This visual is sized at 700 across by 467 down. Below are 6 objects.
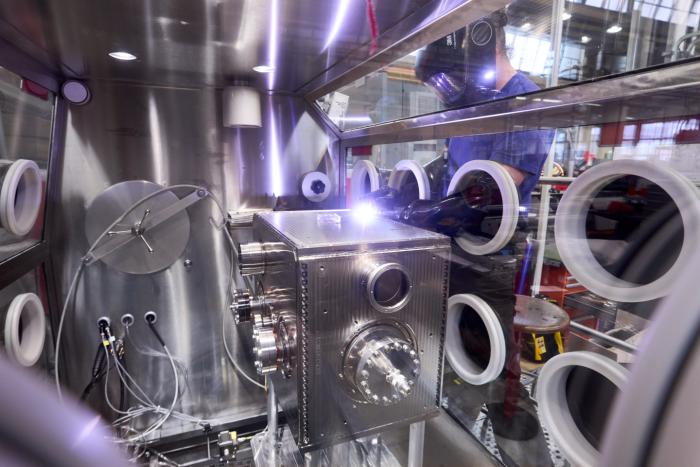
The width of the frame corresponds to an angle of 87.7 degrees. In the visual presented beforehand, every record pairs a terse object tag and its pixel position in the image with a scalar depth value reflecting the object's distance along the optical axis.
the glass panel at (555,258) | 0.64
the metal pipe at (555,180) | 0.81
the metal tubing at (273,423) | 1.29
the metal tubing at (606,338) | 0.67
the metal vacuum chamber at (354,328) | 0.79
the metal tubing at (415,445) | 1.05
